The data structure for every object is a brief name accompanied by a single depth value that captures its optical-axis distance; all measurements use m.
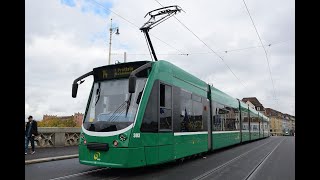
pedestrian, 14.48
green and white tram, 8.95
